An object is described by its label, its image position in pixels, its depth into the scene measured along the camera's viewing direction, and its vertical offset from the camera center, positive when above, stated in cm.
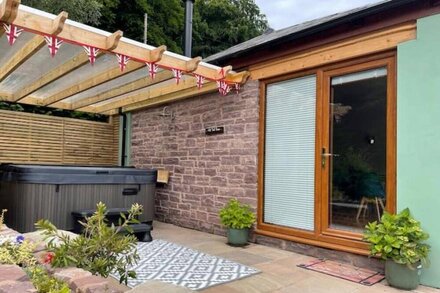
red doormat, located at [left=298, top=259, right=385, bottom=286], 386 -123
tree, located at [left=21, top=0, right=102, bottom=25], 940 +396
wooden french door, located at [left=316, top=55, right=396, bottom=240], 417 +20
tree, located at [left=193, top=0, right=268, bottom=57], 1888 +741
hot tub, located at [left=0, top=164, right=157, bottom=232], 523 -55
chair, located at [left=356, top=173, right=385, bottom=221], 424 -34
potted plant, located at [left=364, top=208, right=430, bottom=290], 356 -84
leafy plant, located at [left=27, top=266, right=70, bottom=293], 200 -75
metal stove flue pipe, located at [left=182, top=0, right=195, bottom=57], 801 +302
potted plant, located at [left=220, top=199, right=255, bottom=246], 529 -91
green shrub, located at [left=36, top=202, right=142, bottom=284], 254 -67
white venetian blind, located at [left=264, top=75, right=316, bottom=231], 488 +12
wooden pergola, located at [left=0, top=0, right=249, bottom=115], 390 +135
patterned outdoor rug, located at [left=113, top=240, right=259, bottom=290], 372 -125
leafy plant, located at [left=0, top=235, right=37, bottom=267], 271 -76
